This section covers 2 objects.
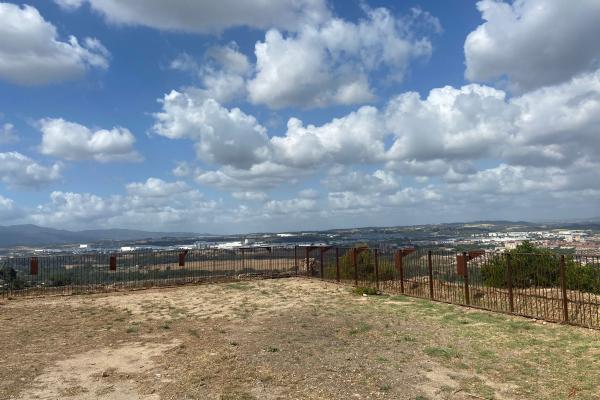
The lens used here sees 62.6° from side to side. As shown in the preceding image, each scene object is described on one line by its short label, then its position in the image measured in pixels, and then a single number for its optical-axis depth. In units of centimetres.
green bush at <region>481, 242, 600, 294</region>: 1595
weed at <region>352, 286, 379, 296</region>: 1816
